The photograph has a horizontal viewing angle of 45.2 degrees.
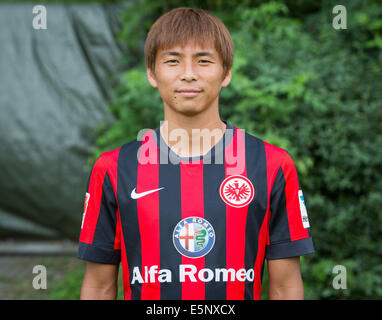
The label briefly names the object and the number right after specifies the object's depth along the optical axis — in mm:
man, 1664
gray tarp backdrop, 5039
